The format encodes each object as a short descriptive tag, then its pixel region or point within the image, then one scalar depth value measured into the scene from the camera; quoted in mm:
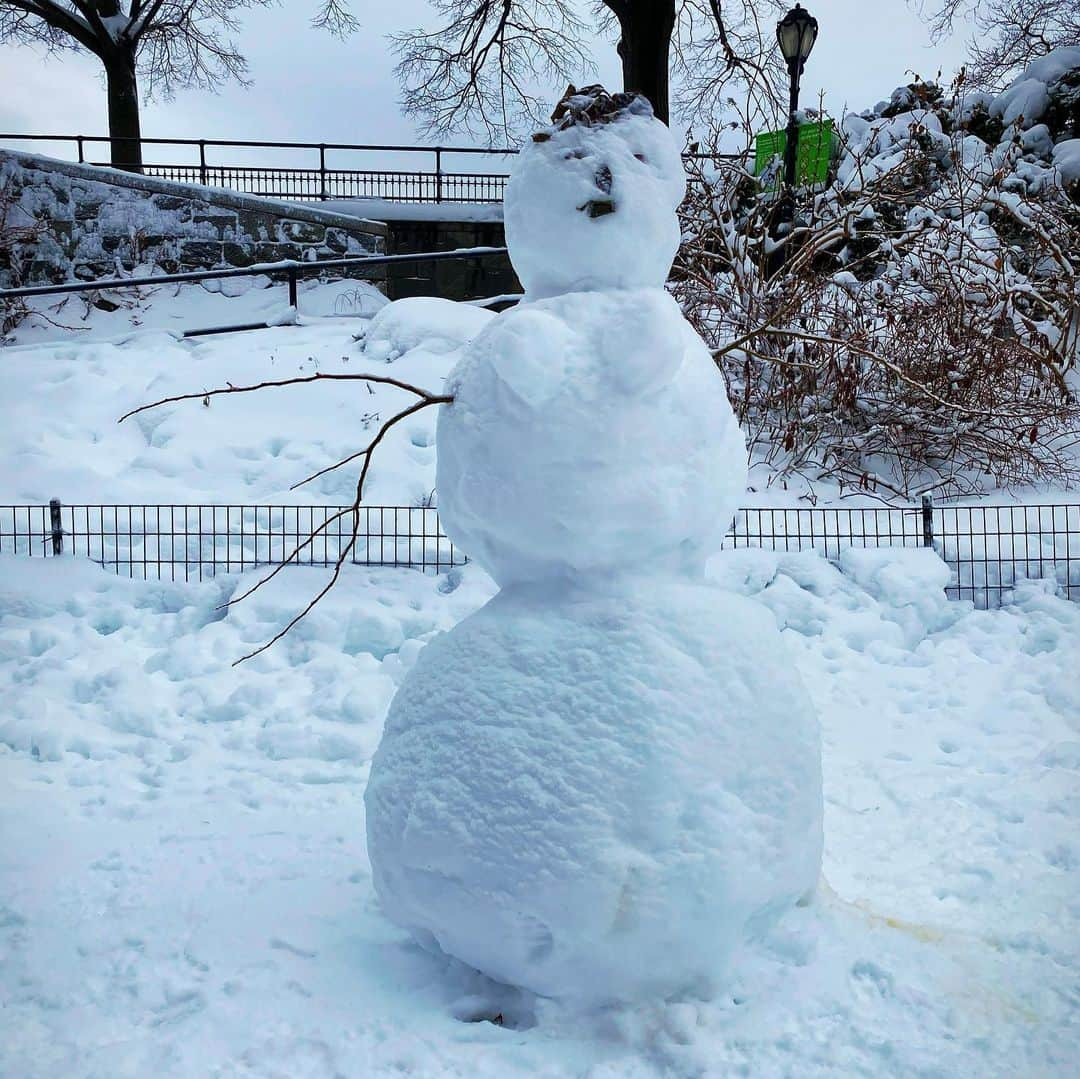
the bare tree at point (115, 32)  18031
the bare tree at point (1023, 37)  17125
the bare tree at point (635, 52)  9711
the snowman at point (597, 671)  2717
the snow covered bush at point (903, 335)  8828
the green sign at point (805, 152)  11594
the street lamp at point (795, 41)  9391
